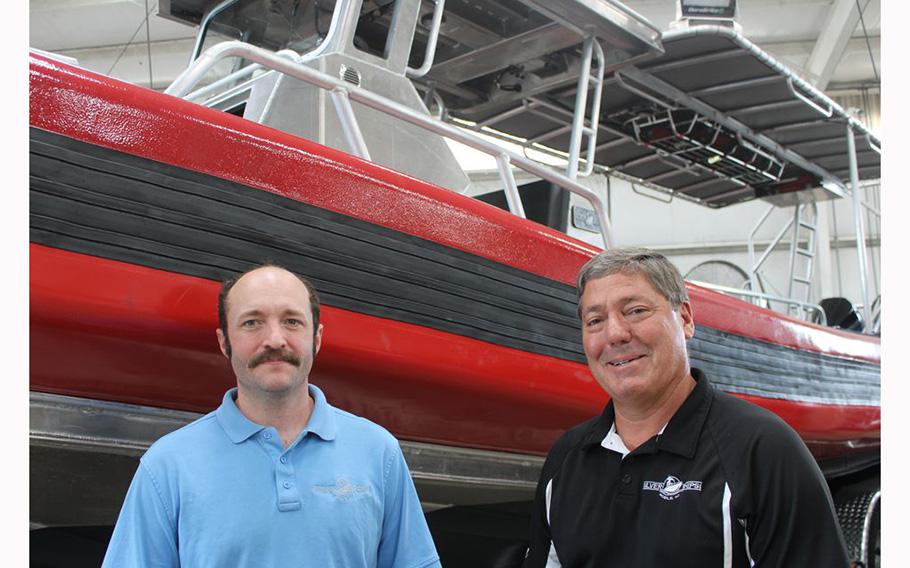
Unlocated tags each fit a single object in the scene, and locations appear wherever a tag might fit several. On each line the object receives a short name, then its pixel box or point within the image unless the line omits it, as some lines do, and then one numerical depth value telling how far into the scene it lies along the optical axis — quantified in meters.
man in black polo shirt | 1.34
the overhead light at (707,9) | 4.14
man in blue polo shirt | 1.38
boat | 1.71
